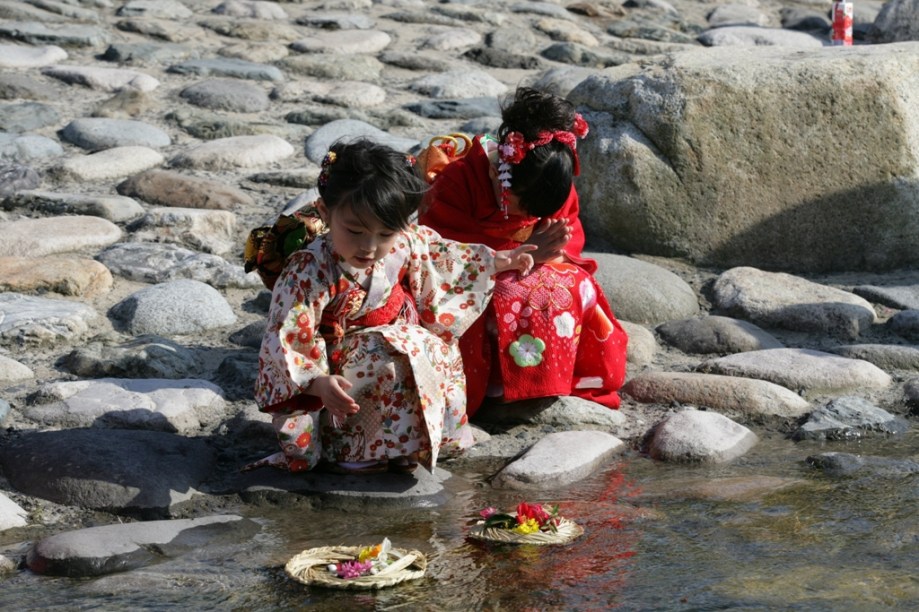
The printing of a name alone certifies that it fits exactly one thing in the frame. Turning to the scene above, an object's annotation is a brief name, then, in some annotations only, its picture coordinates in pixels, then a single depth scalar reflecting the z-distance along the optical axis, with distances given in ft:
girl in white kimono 22.52
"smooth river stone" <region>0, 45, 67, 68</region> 49.32
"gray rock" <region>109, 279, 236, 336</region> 31.50
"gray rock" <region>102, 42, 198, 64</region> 51.75
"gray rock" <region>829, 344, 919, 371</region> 31.60
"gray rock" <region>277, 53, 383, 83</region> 52.90
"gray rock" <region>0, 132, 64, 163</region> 41.42
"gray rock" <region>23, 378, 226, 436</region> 25.98
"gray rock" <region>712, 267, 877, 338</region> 34.24
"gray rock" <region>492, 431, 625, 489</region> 24.90
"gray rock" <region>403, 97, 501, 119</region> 49.41
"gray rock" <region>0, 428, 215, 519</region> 22.86
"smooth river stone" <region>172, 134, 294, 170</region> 42.73
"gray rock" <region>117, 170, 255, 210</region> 39.45
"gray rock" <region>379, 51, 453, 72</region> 55.21
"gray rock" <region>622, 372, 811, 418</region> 28.89
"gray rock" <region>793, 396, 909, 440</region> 27.63
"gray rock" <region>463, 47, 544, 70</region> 57.06
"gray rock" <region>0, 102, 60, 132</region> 43.73
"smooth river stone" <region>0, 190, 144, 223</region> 37.78
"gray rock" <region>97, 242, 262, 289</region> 34.42
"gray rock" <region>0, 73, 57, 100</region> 46.34
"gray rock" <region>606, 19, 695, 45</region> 62.95
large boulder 37.83
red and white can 59.06
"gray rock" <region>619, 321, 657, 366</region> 32.09
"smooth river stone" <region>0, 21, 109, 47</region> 51.70
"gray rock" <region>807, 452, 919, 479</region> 24.76
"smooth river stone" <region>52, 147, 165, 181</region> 40.86
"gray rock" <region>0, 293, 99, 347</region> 29.63
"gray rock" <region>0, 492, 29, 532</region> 21.86
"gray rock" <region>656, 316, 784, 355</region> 32.83
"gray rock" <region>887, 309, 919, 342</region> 34.01
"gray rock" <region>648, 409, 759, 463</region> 26.13
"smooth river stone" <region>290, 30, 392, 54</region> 55.67
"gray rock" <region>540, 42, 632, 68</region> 57.06
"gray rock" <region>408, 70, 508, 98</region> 51.67
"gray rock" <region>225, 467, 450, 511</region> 23.50
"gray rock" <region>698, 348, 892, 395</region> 30.17
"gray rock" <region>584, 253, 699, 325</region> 34.63
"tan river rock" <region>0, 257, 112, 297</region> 32.45
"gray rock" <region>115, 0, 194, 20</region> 57.26
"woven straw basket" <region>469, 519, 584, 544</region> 21.03
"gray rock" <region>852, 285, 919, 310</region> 35.86
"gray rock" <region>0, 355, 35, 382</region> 27.76
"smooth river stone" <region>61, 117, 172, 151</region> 43.38
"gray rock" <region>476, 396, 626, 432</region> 28.30
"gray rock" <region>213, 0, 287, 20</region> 59.36
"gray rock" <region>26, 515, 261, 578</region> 19.84
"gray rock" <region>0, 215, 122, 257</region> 34.53
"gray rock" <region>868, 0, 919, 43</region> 62.08
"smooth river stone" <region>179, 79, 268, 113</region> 47.93
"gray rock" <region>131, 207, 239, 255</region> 36.76
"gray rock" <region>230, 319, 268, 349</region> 31.40
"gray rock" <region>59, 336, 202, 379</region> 28.45
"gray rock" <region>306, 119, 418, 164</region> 44.32
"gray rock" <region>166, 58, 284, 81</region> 51.19
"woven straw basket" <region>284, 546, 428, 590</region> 19.11
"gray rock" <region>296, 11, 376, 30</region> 59.31
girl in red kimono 26.91
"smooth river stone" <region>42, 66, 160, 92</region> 48.62
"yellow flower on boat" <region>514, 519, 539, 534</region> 21.16
